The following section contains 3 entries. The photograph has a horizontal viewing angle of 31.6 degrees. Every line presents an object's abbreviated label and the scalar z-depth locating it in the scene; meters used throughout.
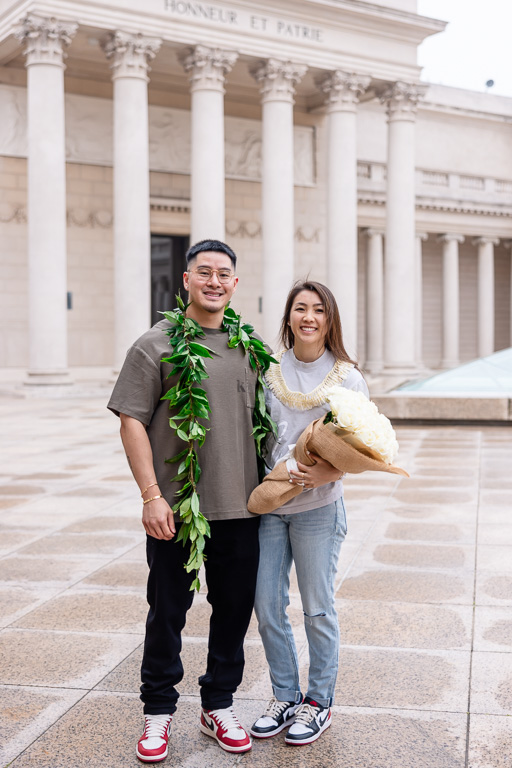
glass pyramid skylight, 19.89
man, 4.28
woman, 4.46
